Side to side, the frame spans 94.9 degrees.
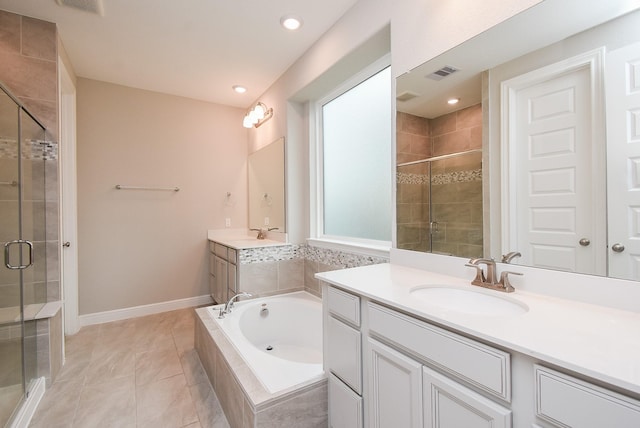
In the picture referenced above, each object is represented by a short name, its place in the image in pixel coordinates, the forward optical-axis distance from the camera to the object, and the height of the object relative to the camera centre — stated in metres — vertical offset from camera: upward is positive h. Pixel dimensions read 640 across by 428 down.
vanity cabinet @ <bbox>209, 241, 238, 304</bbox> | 2.82 -0.62
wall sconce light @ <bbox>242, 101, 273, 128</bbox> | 3.31 +1.11
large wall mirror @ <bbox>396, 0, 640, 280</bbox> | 0.93 +0.28
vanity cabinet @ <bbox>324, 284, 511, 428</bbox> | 0.80 -0.54
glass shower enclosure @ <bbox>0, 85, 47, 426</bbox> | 1.64 -0.20
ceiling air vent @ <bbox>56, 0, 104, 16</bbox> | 1.91 +1.39
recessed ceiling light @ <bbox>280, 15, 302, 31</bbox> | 2.12 +1.41
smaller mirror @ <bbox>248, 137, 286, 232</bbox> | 3.08 +0.30
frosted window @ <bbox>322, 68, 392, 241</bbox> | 2.21 +0.44
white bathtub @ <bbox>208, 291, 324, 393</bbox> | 2.29 -0.92
